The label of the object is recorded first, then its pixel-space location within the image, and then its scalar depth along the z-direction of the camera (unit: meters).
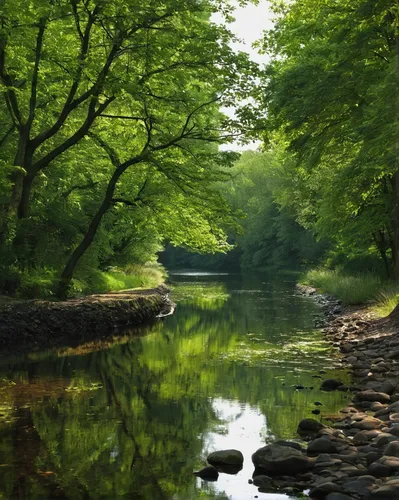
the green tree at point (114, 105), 16.42
